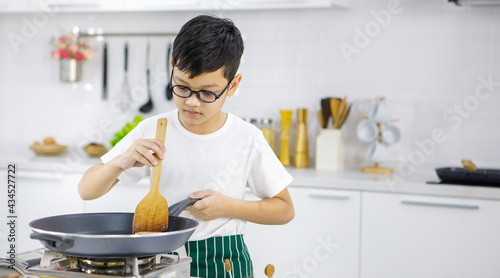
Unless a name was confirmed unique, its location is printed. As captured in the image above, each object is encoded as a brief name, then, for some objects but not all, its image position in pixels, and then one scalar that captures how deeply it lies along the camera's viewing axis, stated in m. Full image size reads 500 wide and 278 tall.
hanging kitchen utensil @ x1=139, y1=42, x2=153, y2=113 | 3.67
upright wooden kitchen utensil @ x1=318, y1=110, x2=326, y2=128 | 3.29
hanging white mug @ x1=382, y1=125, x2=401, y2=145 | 3.14
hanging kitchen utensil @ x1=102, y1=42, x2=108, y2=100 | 3.76
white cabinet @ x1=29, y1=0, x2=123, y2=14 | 3.41
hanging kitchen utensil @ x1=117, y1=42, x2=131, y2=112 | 3.74
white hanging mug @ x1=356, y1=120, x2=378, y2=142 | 3.15
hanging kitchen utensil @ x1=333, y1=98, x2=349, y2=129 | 3.20
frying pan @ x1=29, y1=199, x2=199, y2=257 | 0.99
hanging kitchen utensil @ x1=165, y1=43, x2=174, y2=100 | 3.63
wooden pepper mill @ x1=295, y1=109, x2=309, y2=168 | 3.28
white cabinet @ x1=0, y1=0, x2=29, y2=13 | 3.59
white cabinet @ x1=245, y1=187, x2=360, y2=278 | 2.79
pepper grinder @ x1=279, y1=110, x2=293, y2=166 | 3.29
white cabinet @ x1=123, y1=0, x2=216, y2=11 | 3.23
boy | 1.34
